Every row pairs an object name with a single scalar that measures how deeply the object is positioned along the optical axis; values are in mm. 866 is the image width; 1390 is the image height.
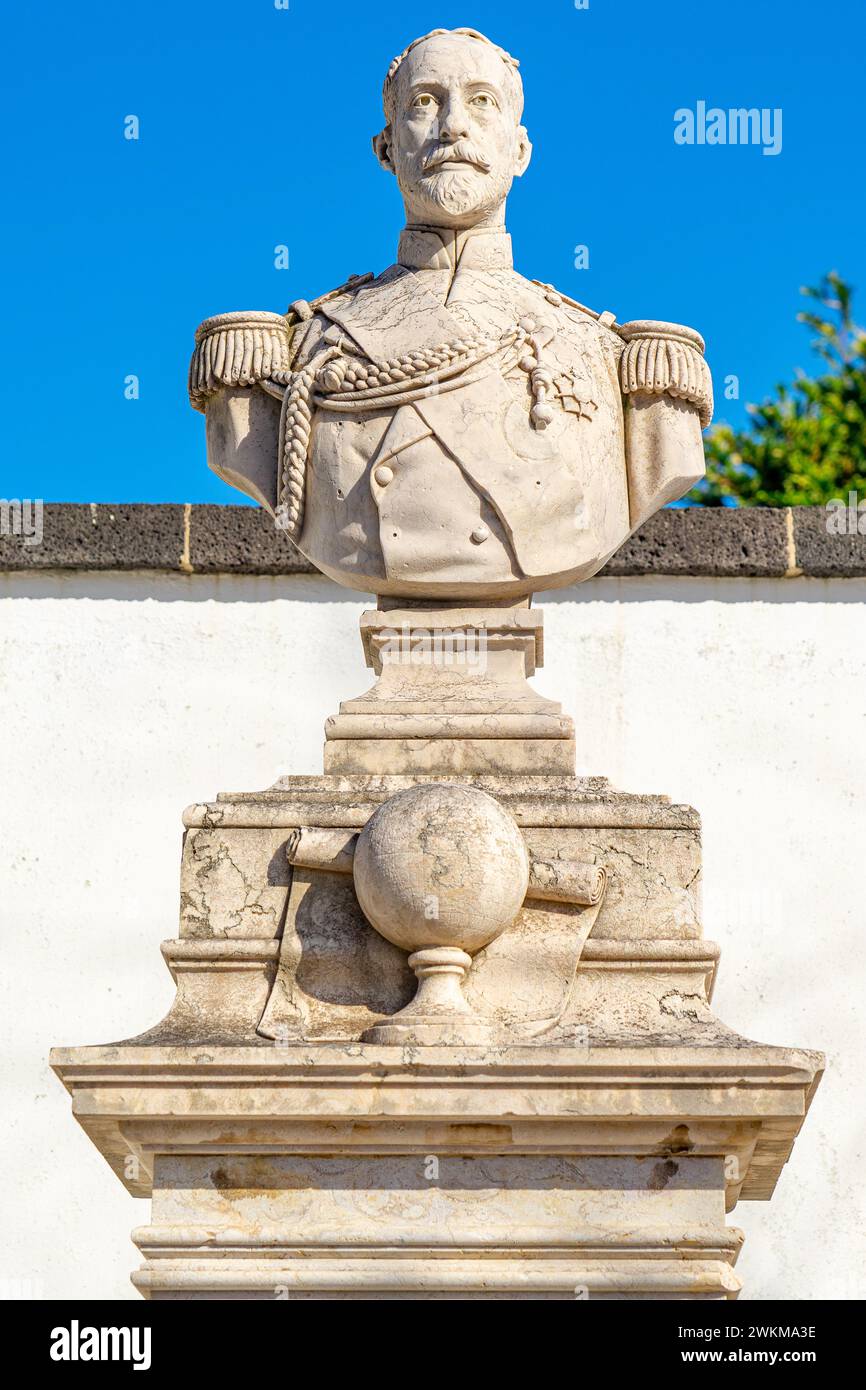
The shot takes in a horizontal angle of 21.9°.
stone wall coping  7789
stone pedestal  4422
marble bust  5211
